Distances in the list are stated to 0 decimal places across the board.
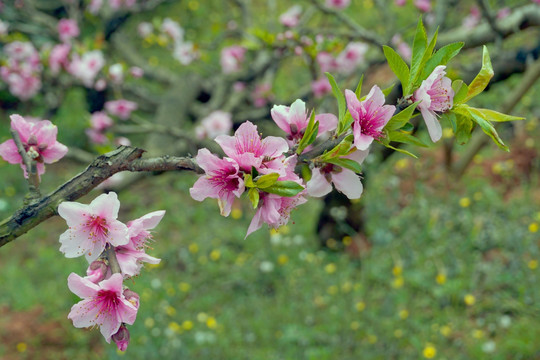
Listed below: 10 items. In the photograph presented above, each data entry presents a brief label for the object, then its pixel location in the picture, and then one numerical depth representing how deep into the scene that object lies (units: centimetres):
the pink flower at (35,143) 115
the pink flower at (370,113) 95
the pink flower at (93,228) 98
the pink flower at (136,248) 96
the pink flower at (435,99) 95
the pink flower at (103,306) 92
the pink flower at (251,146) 95
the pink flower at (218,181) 94
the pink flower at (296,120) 109
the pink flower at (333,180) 106
